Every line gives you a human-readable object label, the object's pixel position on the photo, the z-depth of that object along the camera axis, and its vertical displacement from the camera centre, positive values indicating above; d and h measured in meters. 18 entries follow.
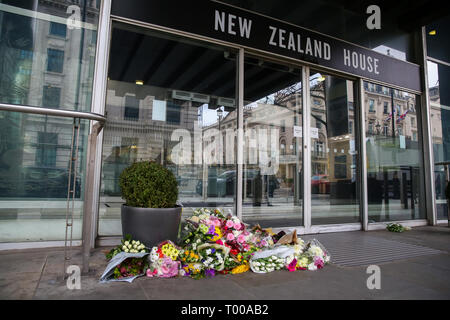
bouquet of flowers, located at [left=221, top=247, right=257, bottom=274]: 2.13 -0.61
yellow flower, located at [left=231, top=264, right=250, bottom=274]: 2.13 -0.65
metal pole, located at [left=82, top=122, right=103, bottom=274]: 1.91 -0.10
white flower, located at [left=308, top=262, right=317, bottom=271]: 2.21 -0.65
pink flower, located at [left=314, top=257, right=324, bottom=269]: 2.25 -0.62
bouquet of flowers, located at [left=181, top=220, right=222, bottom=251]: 2.21 -0.41
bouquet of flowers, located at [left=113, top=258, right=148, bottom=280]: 1.89 -0.60
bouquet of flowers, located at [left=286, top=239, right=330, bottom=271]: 2.21 -0.60
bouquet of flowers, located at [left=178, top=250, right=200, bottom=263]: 2.05 -0.54
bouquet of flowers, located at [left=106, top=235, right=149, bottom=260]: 2.05 -0.48
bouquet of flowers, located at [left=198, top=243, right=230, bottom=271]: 2.02 -0.53
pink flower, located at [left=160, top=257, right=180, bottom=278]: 1.94 -0.60
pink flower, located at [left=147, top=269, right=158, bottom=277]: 1.96 -0.63
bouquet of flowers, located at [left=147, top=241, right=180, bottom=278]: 1.95 -0.56
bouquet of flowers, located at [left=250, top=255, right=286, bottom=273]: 2.14 -0.61
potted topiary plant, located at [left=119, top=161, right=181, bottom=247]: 2.19 -0.18
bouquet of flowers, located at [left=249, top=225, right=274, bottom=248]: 2.47 -0.50
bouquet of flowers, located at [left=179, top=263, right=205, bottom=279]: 1.98 -0.62
